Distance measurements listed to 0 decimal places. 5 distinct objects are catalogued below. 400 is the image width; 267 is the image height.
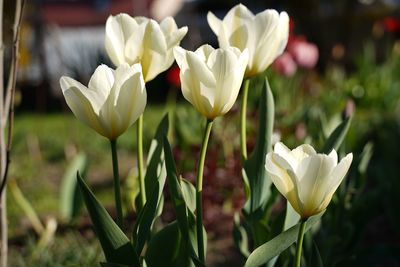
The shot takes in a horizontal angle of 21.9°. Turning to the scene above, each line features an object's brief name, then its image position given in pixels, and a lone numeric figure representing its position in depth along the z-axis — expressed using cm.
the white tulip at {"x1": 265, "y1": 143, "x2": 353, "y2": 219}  78
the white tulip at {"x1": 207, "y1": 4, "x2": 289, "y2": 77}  92
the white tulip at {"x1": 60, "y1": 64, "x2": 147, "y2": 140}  82
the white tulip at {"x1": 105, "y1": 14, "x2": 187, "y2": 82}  88
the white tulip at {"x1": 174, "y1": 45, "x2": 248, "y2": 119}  82
